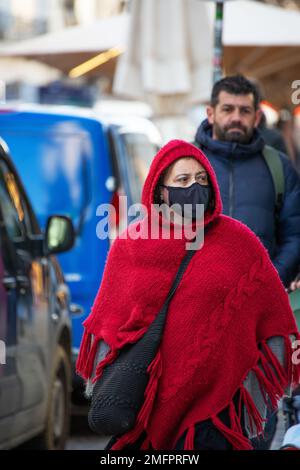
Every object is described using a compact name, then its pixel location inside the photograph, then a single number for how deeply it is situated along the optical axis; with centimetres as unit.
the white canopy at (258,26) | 1686
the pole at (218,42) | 1006
